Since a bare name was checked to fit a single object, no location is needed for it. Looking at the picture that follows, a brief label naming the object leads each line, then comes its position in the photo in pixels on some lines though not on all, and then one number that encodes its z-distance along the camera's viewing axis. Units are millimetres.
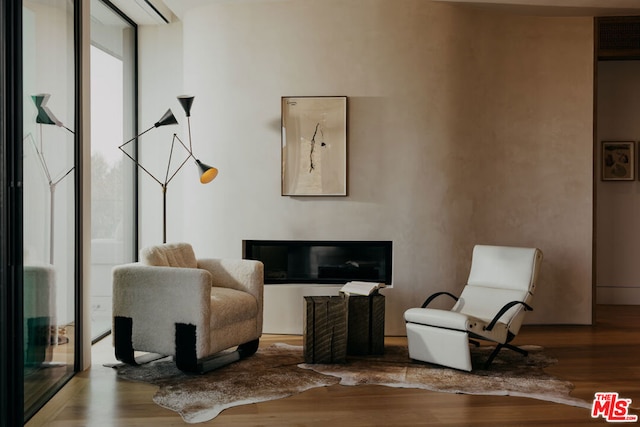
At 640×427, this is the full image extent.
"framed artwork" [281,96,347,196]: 5762
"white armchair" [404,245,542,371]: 4438
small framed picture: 7297
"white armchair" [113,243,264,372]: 4281
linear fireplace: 5906
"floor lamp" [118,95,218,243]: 5180
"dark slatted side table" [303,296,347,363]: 4688
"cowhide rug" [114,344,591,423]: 3818
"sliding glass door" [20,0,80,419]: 3488
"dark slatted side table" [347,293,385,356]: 5012
